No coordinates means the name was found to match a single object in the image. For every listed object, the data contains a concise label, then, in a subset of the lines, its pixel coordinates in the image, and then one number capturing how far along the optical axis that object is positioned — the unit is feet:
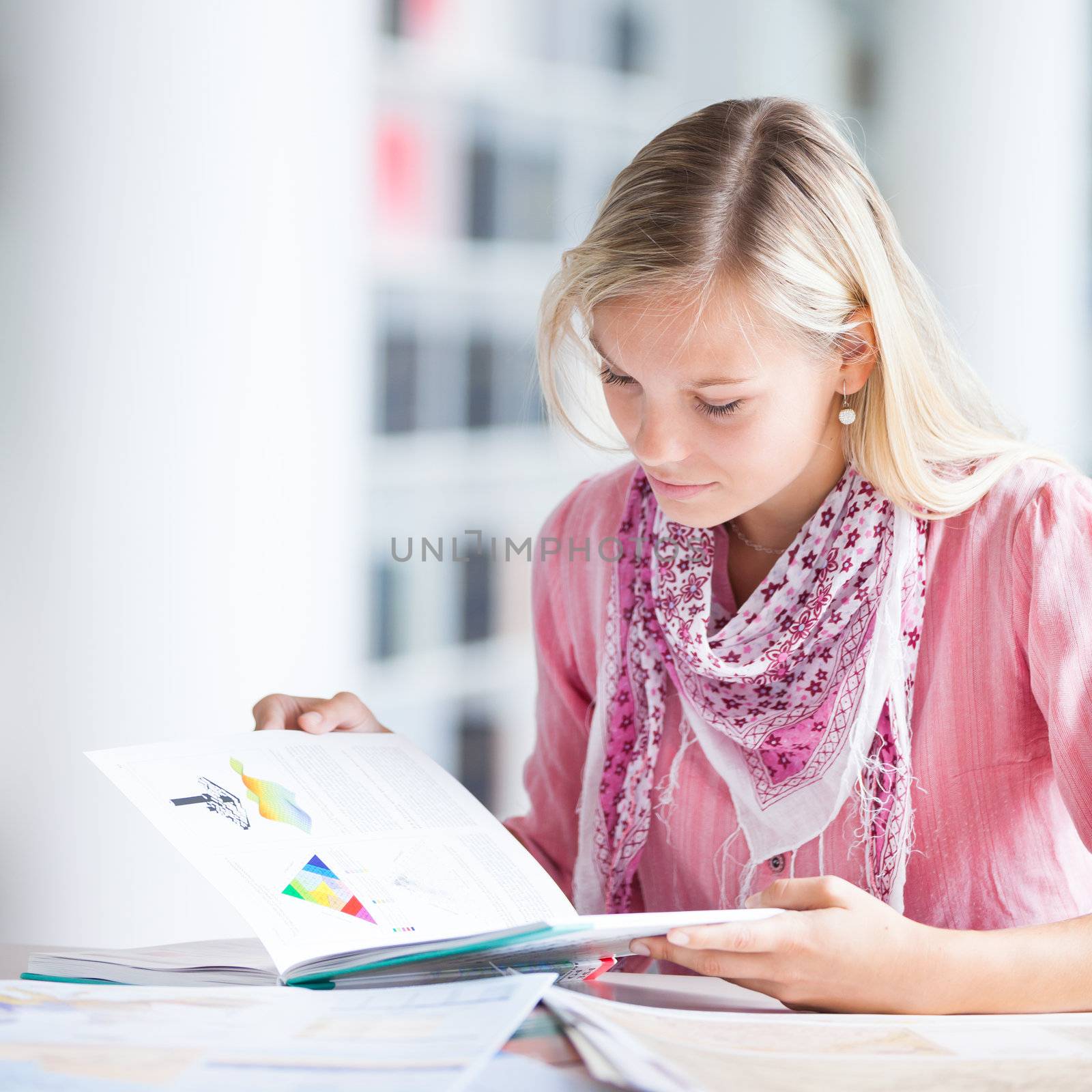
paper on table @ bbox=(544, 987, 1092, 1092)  5.44
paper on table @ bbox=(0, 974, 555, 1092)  5.39
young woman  6.10
